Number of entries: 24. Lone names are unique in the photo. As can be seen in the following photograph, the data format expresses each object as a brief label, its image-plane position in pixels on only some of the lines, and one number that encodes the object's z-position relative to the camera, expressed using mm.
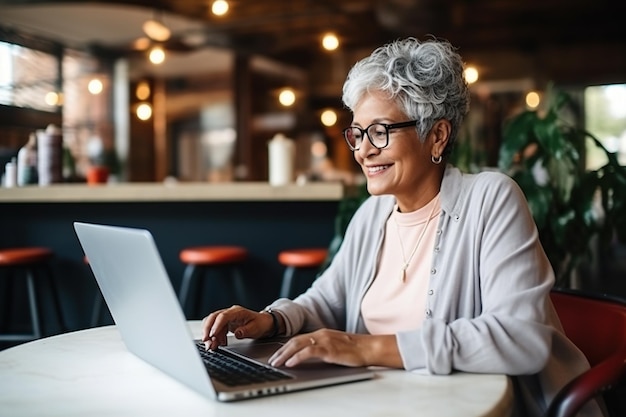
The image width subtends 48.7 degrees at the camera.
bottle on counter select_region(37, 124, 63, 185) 3814
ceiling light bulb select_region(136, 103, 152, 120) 9070
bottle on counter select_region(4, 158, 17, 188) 3906
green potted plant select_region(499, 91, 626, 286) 2520
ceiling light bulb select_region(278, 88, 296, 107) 8247
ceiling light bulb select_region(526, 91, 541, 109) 8058
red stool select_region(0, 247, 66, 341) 3492
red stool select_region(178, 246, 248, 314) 3467
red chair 1154
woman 1155
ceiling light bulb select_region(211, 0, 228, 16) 5133
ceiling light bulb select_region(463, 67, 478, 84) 6725
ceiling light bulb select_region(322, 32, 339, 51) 5879
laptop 956
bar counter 3666
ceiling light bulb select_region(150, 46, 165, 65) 6355
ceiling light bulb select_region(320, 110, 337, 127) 9570
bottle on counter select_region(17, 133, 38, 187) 3865
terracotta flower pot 4094
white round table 957
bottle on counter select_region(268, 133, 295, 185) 3822
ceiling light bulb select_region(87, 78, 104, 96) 7833
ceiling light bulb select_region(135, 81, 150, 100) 9500
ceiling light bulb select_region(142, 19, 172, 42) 5715
